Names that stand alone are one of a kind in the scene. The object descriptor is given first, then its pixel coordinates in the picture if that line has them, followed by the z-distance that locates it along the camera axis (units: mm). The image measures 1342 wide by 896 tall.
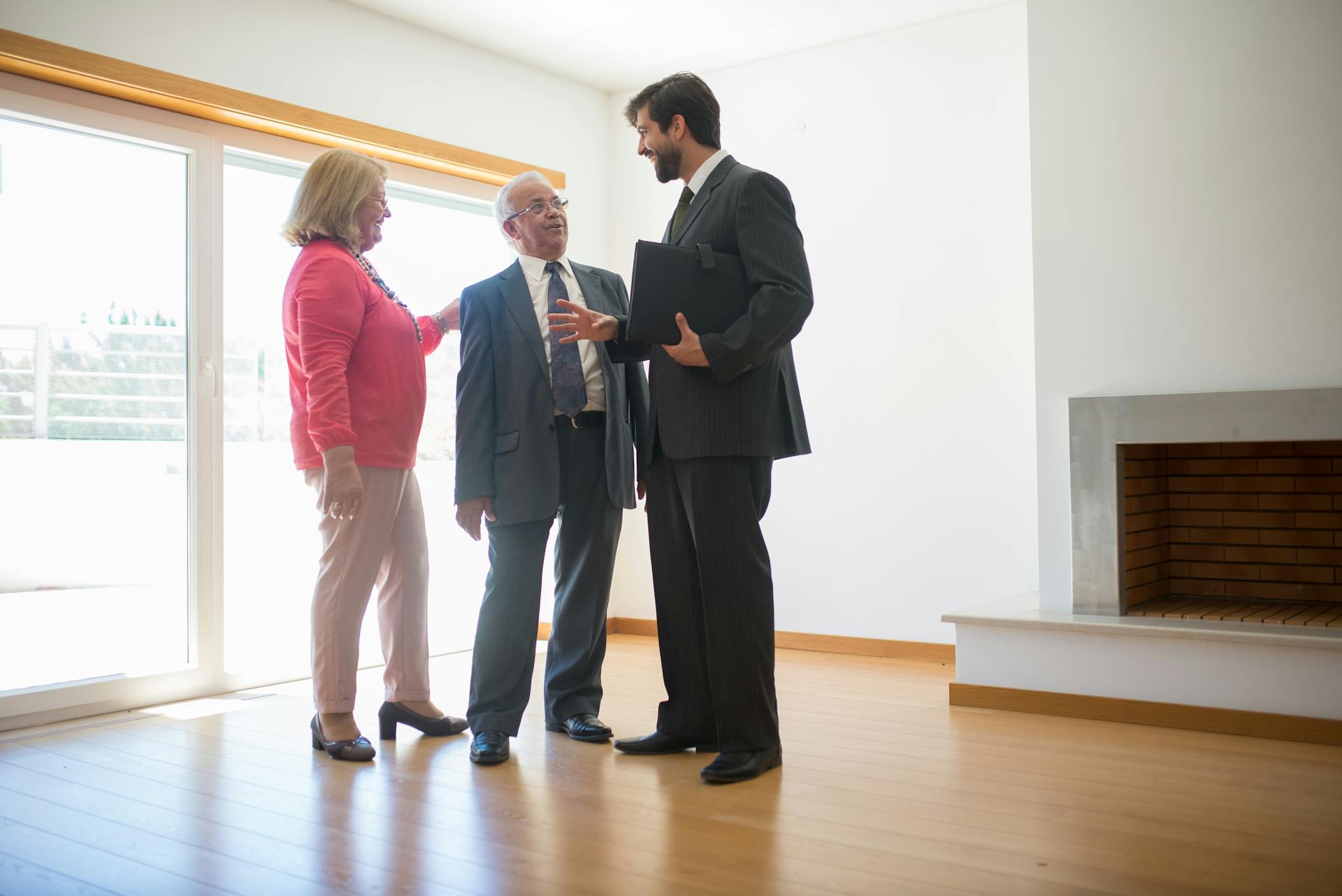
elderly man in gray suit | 2799
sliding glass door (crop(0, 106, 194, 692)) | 3311
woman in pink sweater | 2723
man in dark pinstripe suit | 2436
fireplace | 3168
